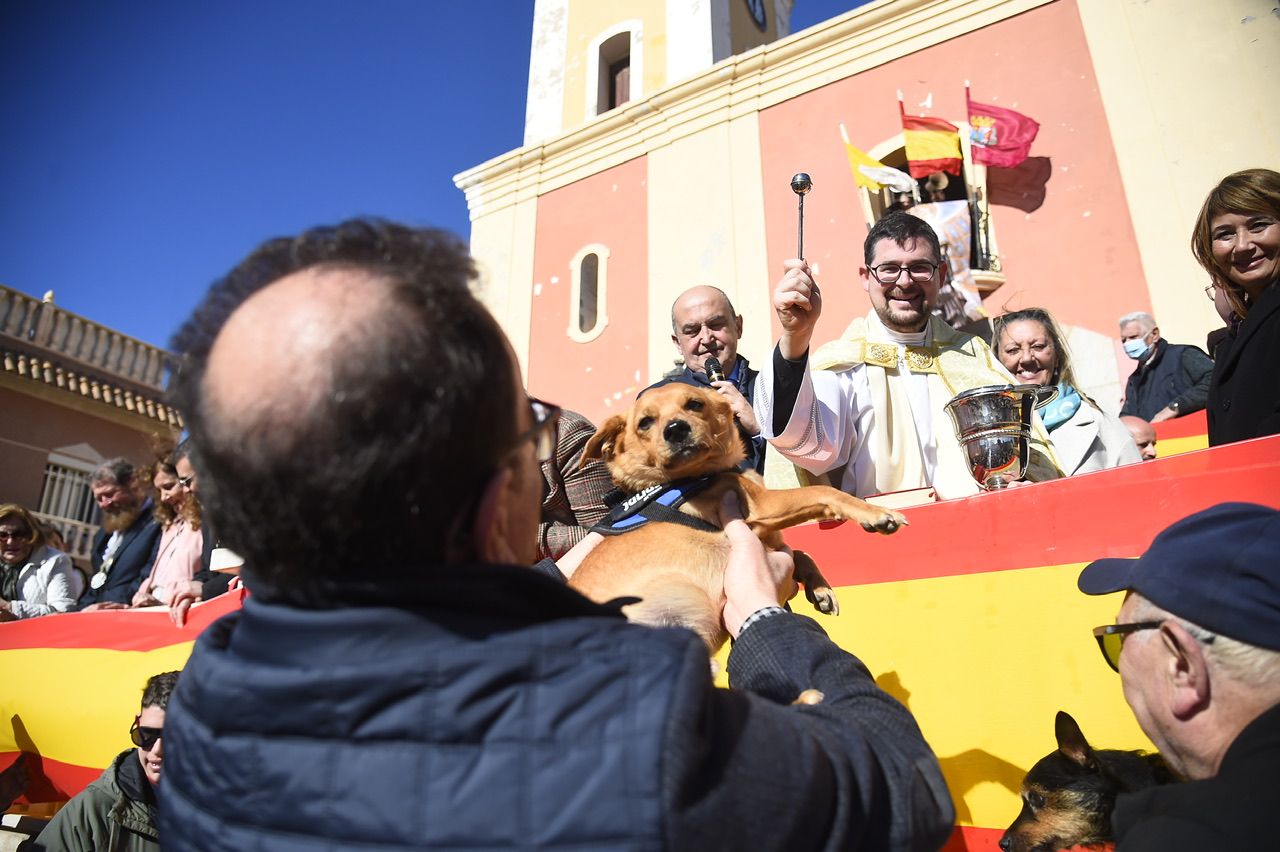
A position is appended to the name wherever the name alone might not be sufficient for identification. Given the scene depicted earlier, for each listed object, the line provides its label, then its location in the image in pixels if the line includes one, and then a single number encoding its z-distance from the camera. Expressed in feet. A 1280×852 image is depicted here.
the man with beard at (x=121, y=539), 16.89
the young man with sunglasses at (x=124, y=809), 9.77
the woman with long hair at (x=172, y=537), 14.90
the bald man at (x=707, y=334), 12.57
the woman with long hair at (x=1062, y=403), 10.39
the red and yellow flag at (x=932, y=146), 29.07
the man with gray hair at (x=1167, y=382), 16.74
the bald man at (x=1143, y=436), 12.16
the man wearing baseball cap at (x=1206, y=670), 3.48
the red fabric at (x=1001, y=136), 27.78
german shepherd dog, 5.87
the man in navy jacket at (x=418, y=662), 2.42
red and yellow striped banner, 6.36
